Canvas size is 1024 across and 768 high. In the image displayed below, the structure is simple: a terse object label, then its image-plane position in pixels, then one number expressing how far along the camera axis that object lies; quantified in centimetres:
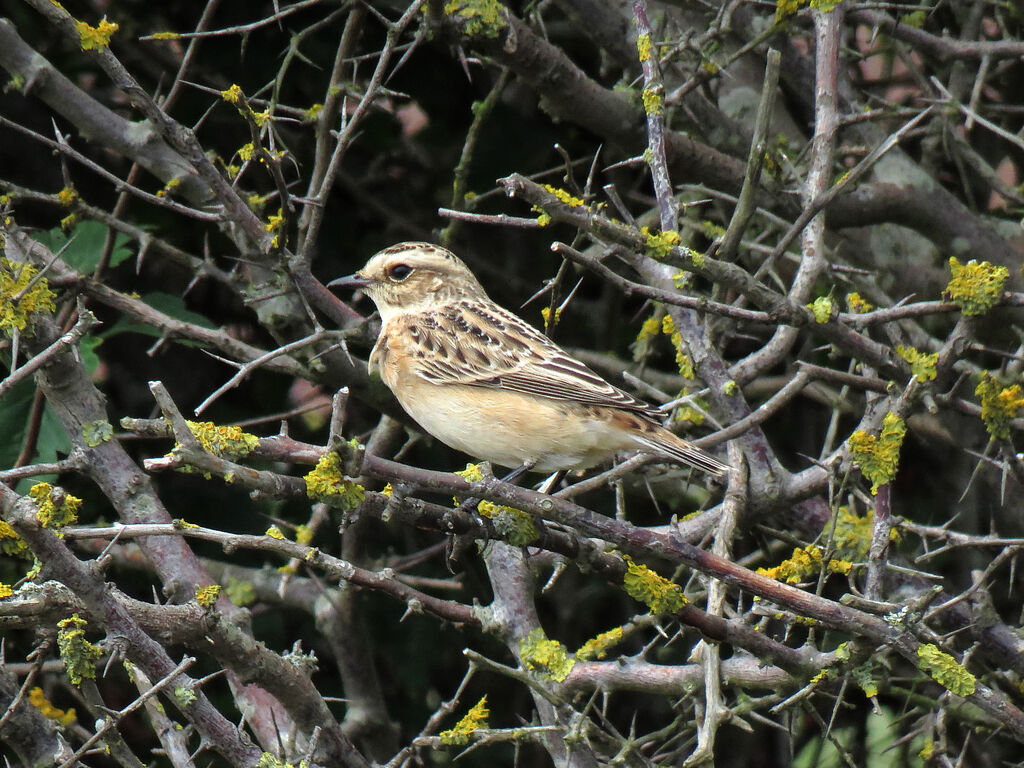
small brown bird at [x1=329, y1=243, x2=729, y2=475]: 892
